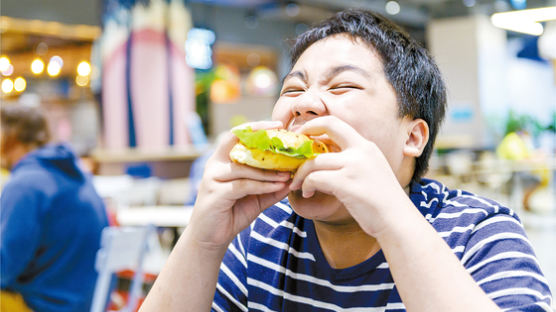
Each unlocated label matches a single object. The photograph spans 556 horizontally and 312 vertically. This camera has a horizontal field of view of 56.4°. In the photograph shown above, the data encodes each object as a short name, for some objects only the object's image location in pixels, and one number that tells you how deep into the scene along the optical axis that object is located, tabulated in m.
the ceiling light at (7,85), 10.75
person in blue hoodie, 2.53
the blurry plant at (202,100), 11.43
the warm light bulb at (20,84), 11.06
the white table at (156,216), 3.87
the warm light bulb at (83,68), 10.28
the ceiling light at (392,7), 12.71
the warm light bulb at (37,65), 10.52
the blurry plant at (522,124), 9.43
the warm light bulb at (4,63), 10.14
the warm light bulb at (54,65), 10.62
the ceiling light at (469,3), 13.11
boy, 0.85
